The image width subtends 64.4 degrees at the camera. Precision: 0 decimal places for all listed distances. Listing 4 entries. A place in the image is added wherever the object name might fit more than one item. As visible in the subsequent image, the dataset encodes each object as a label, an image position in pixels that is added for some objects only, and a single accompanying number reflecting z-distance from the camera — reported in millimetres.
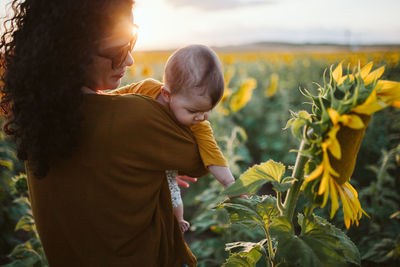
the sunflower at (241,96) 3693
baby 1103
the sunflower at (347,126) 701
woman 905
